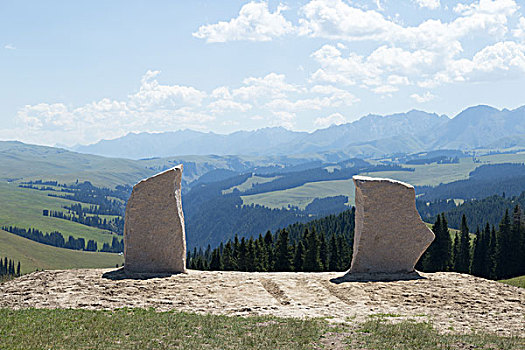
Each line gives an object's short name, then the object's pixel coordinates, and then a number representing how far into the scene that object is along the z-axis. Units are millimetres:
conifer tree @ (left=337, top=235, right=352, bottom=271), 62062
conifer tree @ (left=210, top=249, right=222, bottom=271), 64681
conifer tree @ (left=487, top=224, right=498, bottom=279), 63506
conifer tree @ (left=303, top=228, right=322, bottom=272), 54812
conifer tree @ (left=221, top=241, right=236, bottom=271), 57500
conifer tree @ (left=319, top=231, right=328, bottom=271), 57856
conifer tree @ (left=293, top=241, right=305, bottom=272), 56188
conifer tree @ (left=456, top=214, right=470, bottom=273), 69938
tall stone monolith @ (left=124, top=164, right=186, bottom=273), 31391
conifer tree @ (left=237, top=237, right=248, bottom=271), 53469
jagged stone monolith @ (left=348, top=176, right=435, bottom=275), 32031
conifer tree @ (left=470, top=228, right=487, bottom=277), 66938
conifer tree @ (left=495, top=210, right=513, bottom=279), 62062
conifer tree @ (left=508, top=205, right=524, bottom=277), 60875
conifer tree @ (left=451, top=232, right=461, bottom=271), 71606
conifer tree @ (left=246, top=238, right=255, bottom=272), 53031
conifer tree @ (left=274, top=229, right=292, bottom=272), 53156
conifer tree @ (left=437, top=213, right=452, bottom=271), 62094
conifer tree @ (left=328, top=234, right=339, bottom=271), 61438
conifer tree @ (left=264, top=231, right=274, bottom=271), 54156
